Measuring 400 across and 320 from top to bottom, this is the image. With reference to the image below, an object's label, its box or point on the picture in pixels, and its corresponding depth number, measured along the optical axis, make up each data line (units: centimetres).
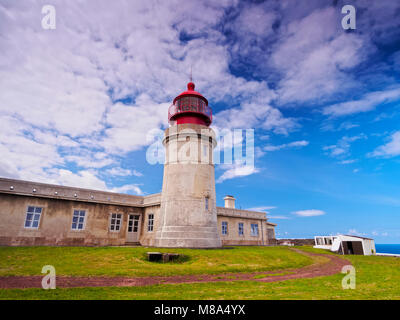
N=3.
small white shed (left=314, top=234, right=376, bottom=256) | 2423
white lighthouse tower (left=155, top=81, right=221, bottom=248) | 1847
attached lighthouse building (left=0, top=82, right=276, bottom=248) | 1753
